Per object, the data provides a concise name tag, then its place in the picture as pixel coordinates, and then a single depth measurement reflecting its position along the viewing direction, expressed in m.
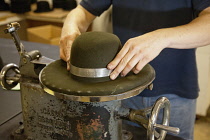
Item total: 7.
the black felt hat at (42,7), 2.69
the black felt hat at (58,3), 2.78
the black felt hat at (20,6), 2.69
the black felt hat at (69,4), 2.69
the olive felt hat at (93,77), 0.63
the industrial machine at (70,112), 0.66
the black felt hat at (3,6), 2.76
